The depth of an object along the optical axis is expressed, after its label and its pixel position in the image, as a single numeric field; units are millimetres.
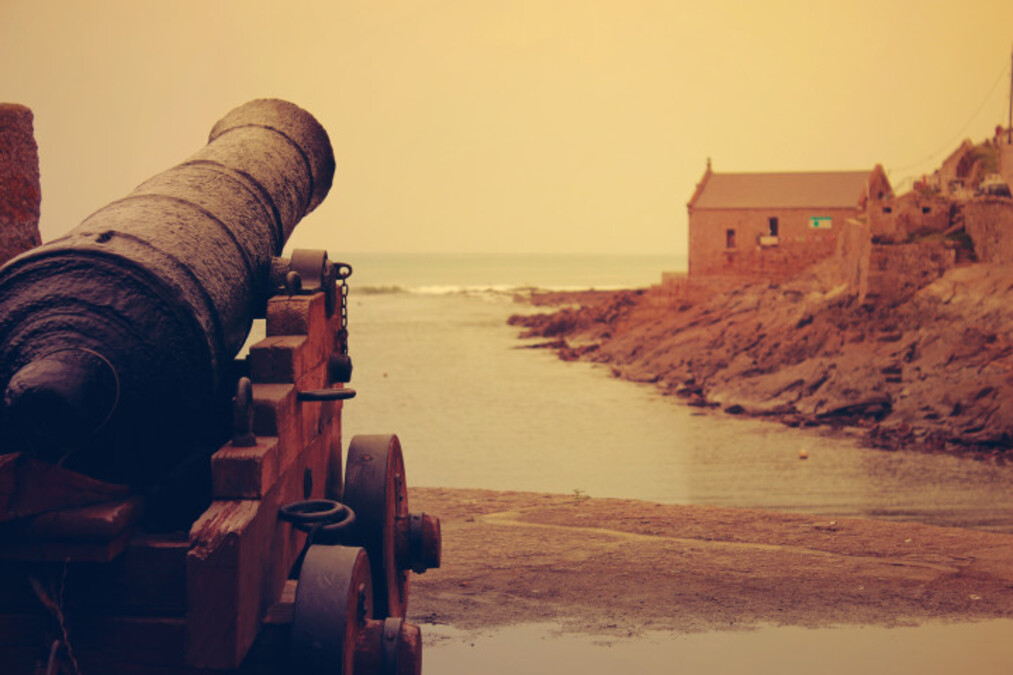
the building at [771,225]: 49969
